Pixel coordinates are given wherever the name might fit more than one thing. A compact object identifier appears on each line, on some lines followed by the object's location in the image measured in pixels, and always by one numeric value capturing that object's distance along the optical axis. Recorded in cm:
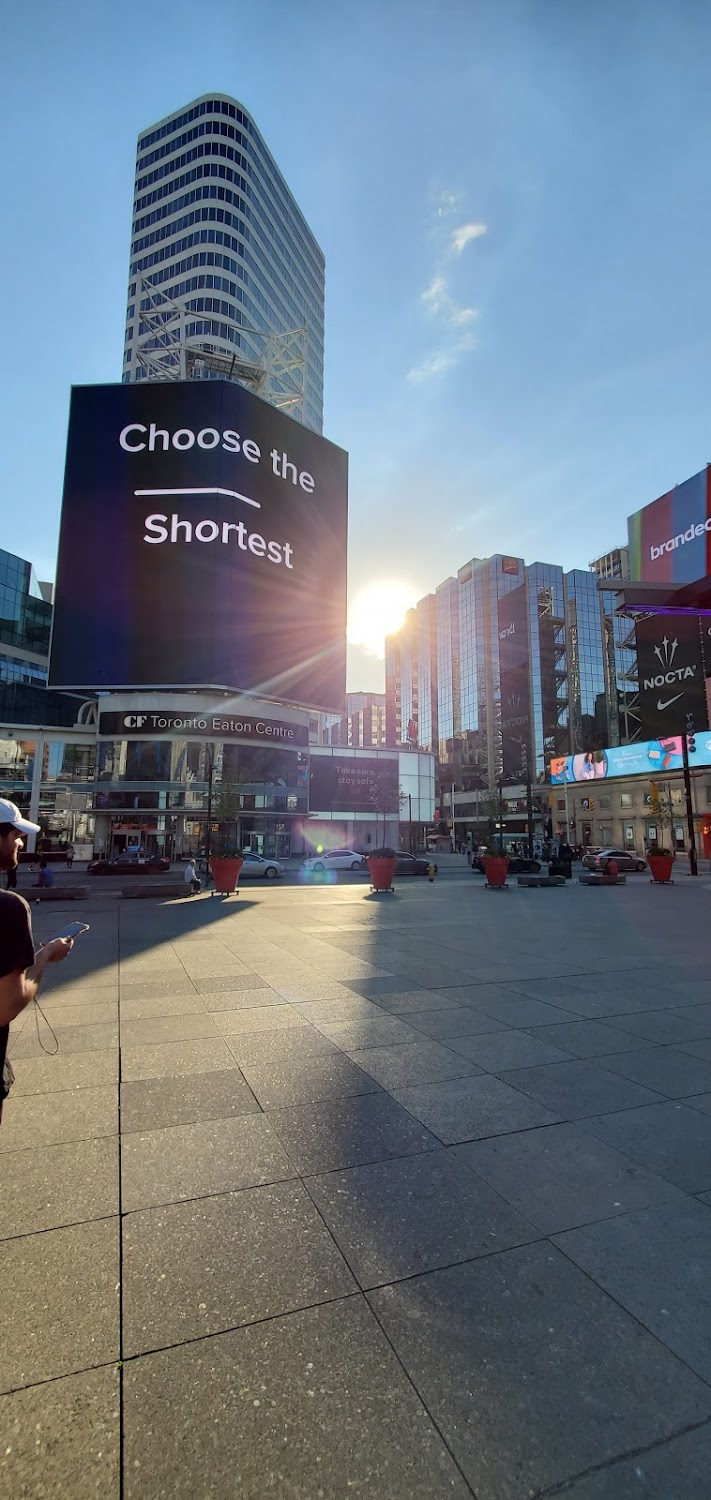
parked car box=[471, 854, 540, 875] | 3622
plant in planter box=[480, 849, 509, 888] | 2336
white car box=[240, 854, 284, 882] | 3675
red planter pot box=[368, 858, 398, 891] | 2134
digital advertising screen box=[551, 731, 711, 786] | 5159
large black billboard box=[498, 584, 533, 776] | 10788
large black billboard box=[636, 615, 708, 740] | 4278
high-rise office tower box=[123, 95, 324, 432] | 8181
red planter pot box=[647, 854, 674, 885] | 2584
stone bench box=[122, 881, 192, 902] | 1961
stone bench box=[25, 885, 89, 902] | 1866
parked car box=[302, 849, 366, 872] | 4584
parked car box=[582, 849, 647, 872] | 3812
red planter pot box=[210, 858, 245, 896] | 2030
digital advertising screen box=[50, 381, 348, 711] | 5028
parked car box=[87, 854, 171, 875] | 3453
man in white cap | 249
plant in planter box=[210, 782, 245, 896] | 2034
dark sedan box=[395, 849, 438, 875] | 3688
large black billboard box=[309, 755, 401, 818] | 7662
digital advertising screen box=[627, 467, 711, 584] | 3328
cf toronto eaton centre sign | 5353
